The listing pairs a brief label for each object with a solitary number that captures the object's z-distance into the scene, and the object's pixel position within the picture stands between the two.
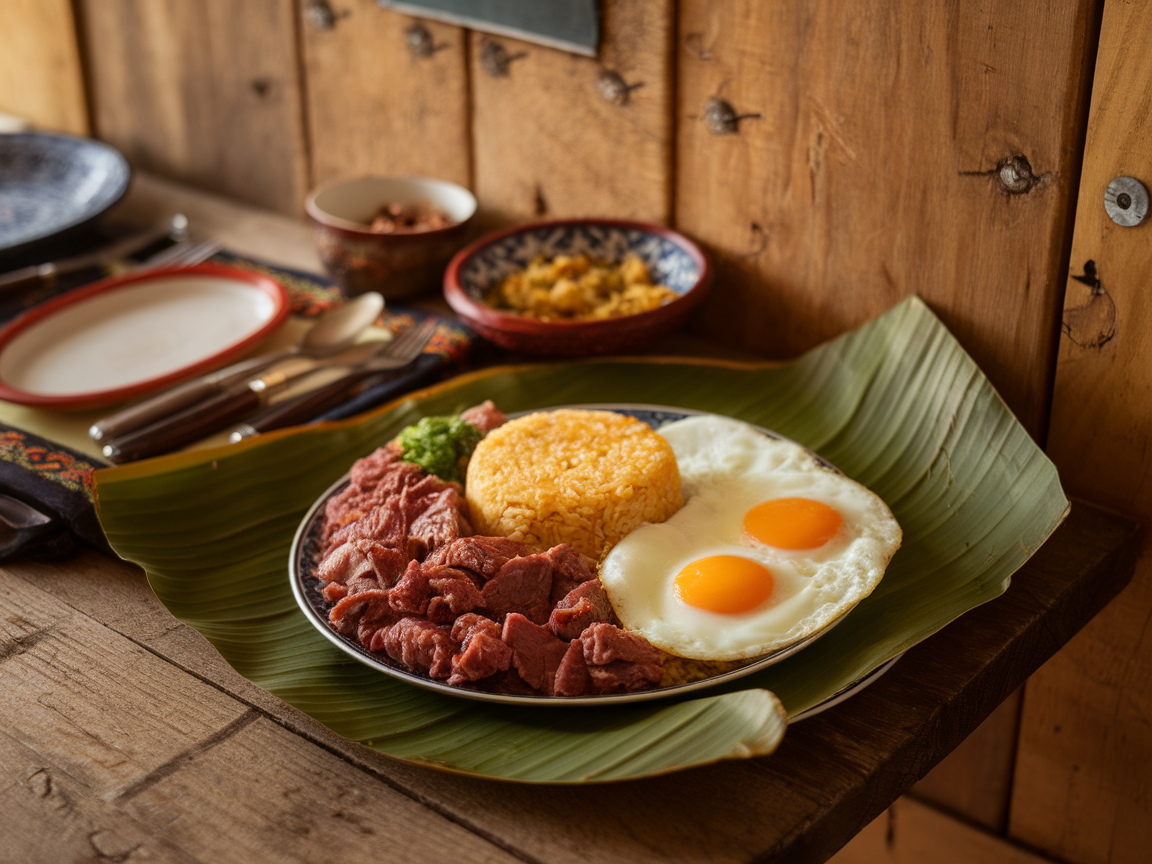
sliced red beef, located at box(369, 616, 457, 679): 0.74
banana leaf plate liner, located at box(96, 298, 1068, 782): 0.72
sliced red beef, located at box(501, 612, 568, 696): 0.74
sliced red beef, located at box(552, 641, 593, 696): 0.73
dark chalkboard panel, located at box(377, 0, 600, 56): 0.97
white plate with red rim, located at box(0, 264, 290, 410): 0.98
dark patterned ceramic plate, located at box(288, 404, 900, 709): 0.73
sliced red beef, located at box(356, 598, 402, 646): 0.76
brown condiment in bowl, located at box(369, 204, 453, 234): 1.06
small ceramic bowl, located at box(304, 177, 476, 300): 1.03
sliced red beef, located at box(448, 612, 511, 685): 0.73
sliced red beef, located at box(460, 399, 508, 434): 0.88
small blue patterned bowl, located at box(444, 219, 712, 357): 0.95
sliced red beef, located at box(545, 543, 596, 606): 0.77
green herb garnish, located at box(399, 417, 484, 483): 0.85
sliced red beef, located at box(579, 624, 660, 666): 0.73
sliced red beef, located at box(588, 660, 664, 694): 0.73
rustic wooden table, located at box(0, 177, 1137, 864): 0.70
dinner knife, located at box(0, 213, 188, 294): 1.09
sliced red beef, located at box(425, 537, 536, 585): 0.77
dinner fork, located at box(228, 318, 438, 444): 0.93
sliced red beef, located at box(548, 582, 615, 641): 0.75
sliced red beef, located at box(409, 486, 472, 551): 0.80
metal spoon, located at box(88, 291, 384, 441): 0.91
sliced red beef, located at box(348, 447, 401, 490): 0.85
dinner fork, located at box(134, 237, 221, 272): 1.12
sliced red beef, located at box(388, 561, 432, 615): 0.76
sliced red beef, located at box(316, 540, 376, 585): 0.79
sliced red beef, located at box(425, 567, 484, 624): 0.76
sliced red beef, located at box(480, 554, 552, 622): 0.76
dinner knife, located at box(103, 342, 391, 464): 0.90
